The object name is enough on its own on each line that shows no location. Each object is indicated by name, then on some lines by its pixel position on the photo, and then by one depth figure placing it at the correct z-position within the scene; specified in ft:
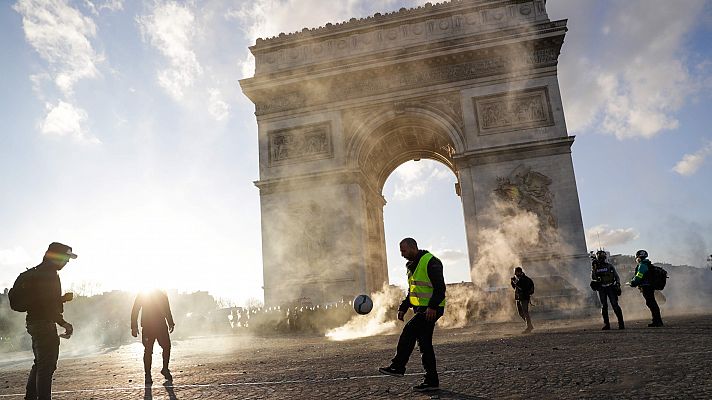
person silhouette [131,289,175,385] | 22.44
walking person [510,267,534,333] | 36.19
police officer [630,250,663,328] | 30.60
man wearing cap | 14.76
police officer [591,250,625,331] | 31.24
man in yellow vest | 14.10
